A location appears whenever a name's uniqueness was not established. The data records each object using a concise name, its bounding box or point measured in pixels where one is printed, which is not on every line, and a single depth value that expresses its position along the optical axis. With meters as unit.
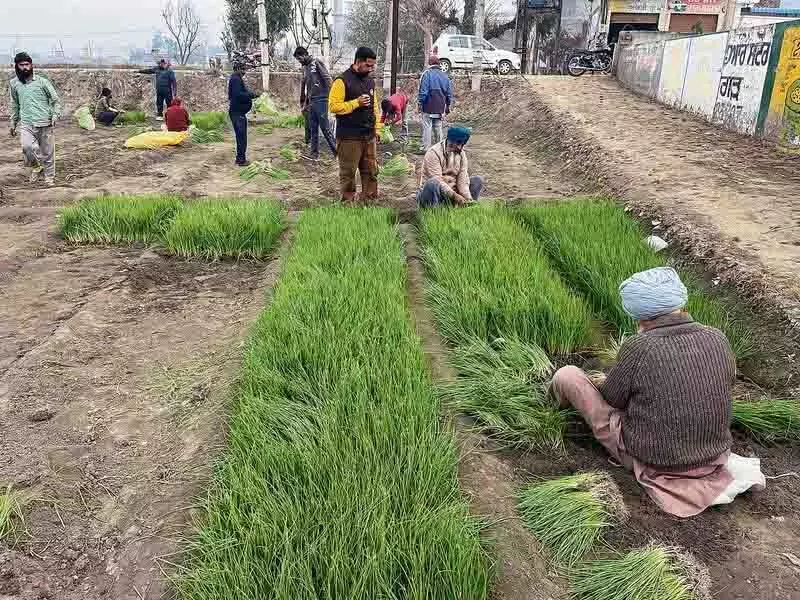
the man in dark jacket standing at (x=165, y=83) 12.84
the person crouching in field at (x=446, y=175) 5.28
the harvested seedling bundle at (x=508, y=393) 2.42
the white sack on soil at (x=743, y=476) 2.09
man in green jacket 6.78
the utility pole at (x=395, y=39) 11.03
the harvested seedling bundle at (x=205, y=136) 10.94
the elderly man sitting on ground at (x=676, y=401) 2.03
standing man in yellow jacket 5.32
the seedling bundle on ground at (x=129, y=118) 13.70
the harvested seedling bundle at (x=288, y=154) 8.86
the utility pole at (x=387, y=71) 13.75
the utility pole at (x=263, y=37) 15.53
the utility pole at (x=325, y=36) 14.77
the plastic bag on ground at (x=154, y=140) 9.98
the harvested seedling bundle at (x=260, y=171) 7.71
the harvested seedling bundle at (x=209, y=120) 12.04
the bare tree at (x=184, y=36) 29.81
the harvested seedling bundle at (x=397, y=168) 7.87
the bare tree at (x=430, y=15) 23.50
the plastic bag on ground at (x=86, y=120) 12.79
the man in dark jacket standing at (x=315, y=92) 8.15
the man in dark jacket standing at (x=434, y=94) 8.12
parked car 18.03
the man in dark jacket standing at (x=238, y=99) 7.61
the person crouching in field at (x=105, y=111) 13.50
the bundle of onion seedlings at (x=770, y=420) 2.52
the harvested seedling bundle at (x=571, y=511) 1.89
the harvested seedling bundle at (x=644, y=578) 1.66
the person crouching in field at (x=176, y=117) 10.55
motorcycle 16.09
